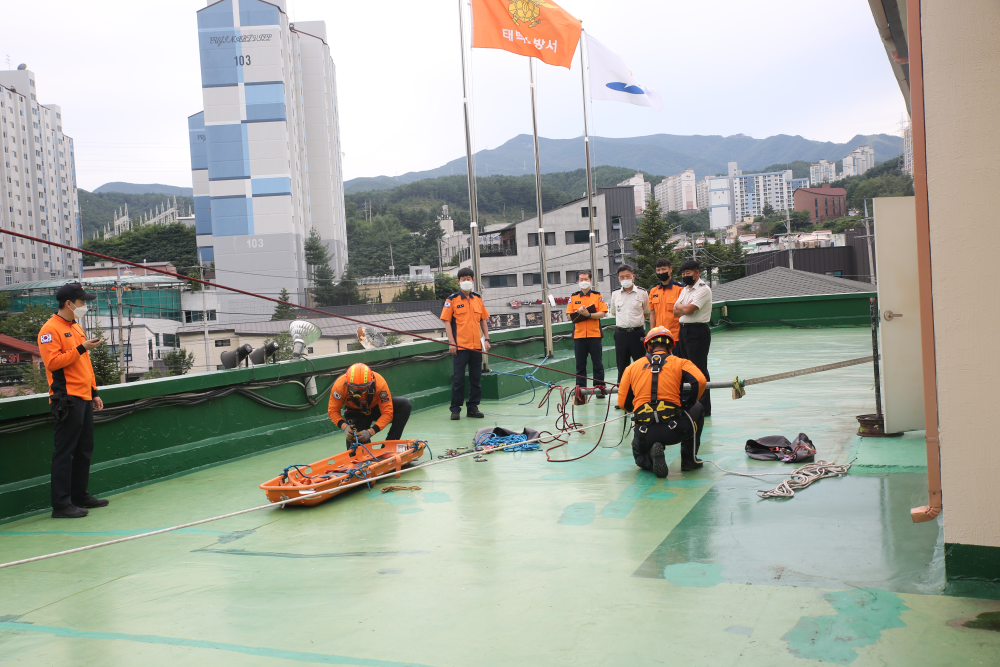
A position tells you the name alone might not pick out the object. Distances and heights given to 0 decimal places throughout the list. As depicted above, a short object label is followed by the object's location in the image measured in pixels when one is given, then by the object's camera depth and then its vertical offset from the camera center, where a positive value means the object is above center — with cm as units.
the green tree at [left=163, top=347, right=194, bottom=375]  3866 -260
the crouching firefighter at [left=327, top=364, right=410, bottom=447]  645 -93
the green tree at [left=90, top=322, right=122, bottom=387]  3944 -246
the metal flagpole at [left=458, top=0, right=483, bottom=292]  1054 +178
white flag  1379 +408
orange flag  1073 +420
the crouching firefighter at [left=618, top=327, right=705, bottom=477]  578 -92
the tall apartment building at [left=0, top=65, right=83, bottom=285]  10312 +2329
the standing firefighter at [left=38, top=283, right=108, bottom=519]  556 -57
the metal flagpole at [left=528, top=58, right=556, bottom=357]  1181 +27
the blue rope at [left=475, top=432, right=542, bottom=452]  731 -148
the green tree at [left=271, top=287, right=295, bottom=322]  5889 -12
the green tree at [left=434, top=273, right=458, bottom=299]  8092 +179
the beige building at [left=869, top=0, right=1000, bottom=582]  314 +8
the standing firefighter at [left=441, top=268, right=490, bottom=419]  922 -46
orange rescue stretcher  552 -135
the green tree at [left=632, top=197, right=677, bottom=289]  5647 +370
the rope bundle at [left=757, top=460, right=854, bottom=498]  497 -142
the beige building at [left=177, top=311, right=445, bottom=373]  4466 -137
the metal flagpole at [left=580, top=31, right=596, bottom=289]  1350 +279
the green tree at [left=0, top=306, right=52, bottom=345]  4506 +31
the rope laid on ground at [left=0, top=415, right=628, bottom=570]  397 -140
